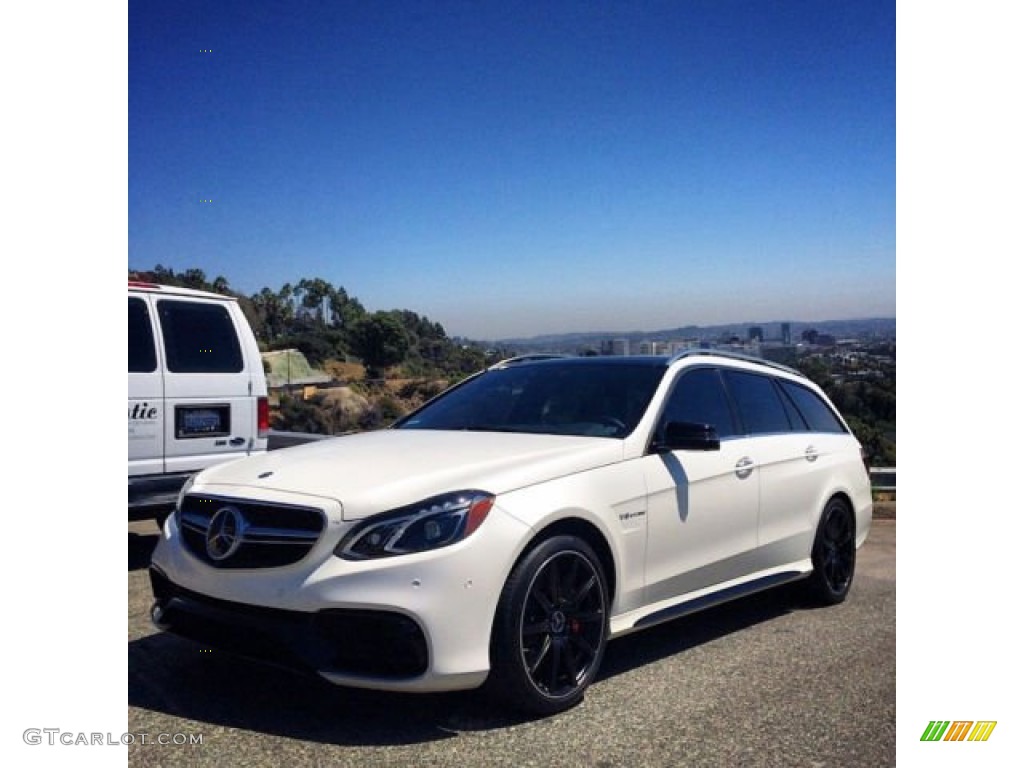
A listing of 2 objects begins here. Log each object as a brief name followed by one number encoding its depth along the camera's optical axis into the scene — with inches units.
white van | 267.9
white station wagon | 139.9
